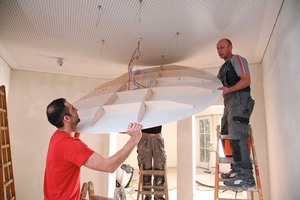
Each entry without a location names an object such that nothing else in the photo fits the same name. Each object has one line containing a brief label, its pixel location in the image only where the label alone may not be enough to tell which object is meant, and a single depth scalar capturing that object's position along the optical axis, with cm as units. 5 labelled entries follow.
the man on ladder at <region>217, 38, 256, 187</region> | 204
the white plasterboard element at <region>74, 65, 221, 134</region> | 176
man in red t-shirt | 161
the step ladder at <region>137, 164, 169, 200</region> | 316
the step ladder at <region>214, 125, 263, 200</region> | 196
